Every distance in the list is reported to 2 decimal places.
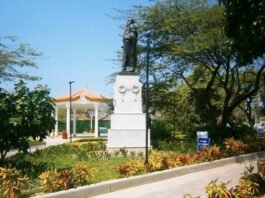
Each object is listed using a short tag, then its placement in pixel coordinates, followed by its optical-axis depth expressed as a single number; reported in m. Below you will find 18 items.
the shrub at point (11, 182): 7.99
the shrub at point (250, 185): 7.75
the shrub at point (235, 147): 16.50
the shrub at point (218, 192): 7.28
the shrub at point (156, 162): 11.99
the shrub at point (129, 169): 11.21
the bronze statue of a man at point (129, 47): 19.75
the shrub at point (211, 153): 14.26
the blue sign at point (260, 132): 29.96
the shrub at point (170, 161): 12.43
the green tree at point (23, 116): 10.65
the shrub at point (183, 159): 13.21
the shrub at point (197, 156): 13.97
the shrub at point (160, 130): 26.12
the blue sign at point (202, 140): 15.83
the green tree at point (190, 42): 20.94
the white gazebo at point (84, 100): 42.56
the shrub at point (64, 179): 8.77
